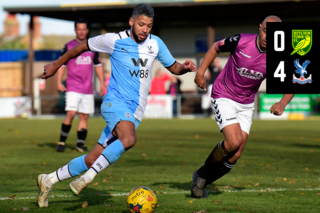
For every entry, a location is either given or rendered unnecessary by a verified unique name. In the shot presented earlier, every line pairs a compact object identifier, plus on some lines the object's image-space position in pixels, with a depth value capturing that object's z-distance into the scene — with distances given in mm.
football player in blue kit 10734
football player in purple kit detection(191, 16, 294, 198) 11859
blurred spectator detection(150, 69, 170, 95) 47125
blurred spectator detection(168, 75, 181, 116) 47812
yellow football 10023
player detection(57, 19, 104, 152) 21453
